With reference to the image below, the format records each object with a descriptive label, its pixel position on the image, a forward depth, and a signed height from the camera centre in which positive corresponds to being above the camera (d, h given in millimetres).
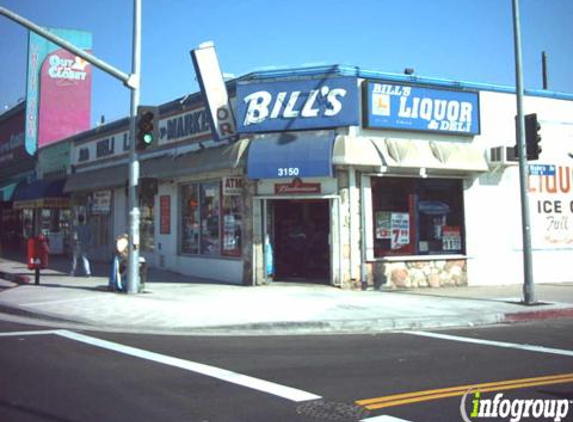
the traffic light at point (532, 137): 13984 +2361
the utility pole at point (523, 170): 13664 +1570
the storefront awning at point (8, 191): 32656 +2964
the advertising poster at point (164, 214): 21062 +979
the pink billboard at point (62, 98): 33688 +8506
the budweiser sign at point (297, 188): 16250 +1435
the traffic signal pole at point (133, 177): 14898 +1681
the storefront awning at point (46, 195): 29086 +2422
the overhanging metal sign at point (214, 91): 17109 +4383
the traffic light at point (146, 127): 14789 +2917
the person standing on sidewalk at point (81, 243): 19547 -21
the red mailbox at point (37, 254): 17594 -324
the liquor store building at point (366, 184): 16094 +1606
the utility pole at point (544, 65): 40044 +11695
